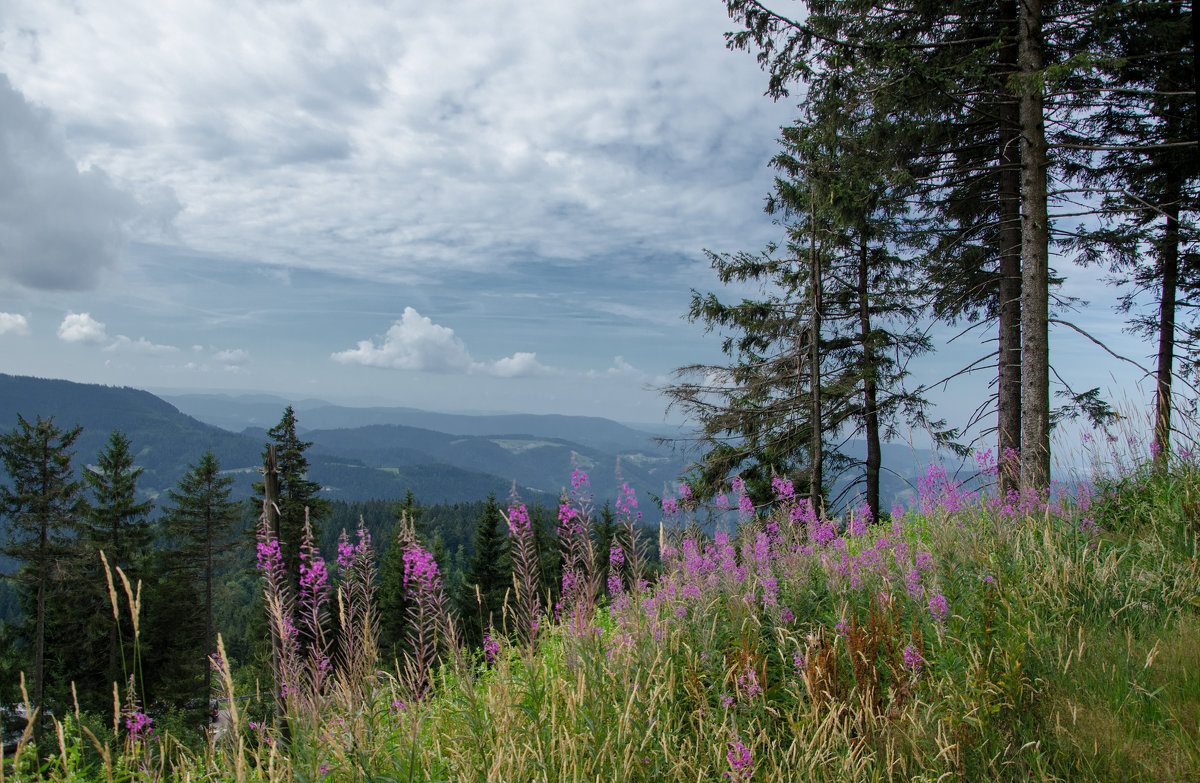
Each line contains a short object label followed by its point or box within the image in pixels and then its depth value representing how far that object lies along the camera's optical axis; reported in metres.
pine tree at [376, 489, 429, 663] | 29.61
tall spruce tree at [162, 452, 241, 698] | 29.67
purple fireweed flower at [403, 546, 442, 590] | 3.52
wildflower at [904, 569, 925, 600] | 3.83
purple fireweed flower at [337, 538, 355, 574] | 4.14
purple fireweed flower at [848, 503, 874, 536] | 7.69
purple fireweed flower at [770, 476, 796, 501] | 6.40
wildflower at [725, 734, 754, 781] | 2.44
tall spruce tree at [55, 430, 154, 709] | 27.06
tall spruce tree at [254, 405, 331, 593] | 22.34
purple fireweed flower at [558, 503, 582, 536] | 3.93
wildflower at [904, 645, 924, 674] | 3.08
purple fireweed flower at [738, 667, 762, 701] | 3.13
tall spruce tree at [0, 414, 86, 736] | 23.30
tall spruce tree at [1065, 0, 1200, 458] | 8.05
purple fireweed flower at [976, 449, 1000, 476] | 7.02
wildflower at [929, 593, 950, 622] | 3.40
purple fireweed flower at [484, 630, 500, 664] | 4.28
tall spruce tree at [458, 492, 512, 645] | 33.84
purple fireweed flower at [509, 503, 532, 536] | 3.66
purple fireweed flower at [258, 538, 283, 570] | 4.73
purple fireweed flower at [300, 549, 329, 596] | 4.43
